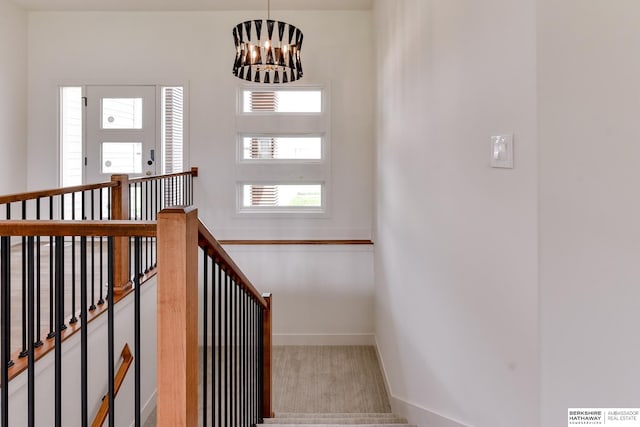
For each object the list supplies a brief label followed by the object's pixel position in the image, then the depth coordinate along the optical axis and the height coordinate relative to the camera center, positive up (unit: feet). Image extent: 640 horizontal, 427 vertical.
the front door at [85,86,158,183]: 17.11 +3.29
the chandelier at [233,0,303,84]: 10.73 +4.14
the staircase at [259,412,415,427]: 8.76 -4.63
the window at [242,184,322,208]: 17.51 +0.71
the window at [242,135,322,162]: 17.39 +2.64
